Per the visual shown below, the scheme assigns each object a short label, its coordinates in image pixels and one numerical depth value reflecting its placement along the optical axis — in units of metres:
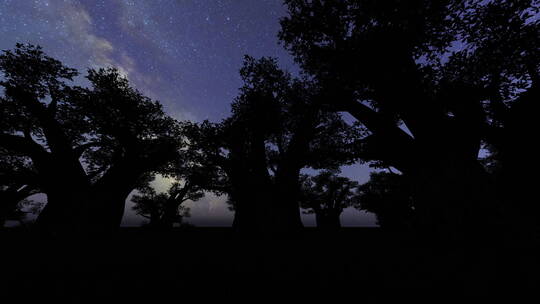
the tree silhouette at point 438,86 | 6.43
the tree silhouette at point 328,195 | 29.83
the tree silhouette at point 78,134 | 9.35
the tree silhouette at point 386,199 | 25.97
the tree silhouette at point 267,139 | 11.20
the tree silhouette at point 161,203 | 24.59
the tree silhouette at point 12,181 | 9.51
